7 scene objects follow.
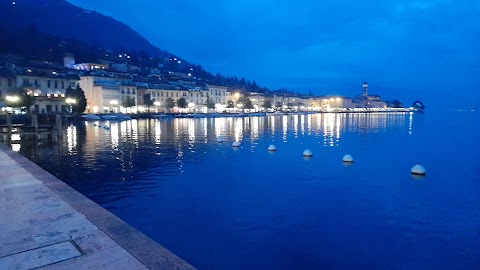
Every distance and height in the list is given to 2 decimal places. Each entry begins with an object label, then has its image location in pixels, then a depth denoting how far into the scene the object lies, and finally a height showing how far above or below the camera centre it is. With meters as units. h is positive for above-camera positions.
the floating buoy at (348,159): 26.28 -3.69
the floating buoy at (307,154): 28.94 -3.60
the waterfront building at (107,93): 94.00 +5.40
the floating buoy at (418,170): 21.86 -3.85
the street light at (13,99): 60.62 +2.70
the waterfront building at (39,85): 70.62 +6.23
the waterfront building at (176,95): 115.72 +6.07
